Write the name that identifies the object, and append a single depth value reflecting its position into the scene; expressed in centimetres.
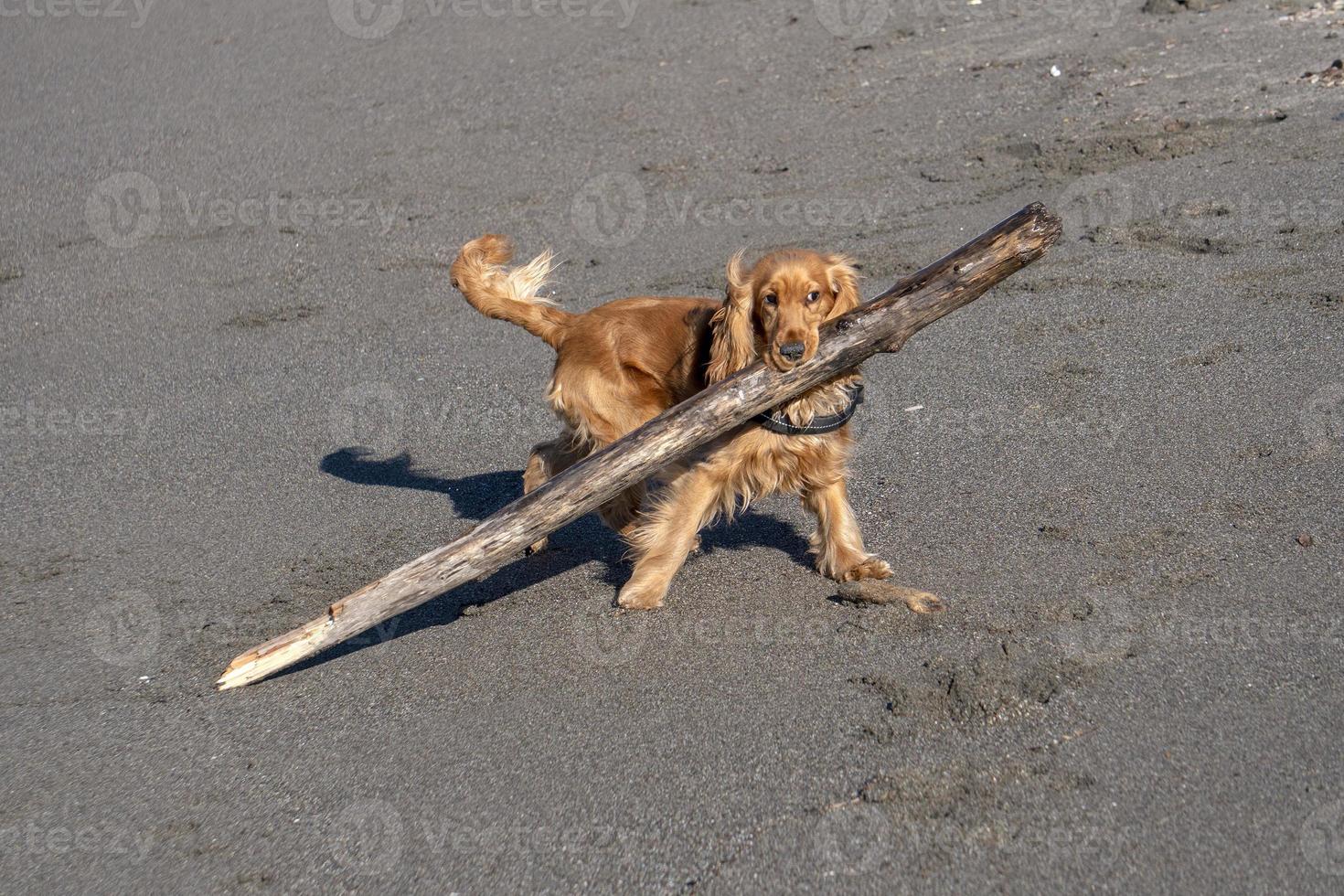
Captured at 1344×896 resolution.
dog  466
